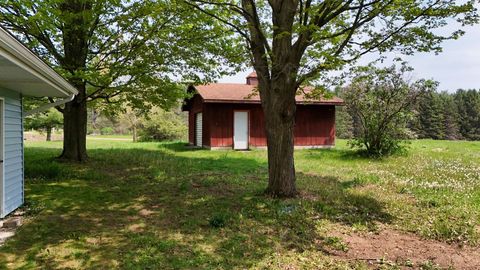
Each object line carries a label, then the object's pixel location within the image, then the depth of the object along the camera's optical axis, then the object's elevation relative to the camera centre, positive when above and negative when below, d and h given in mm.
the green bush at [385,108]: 12500 +875
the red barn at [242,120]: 16812 +564
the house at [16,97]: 3971 +619
